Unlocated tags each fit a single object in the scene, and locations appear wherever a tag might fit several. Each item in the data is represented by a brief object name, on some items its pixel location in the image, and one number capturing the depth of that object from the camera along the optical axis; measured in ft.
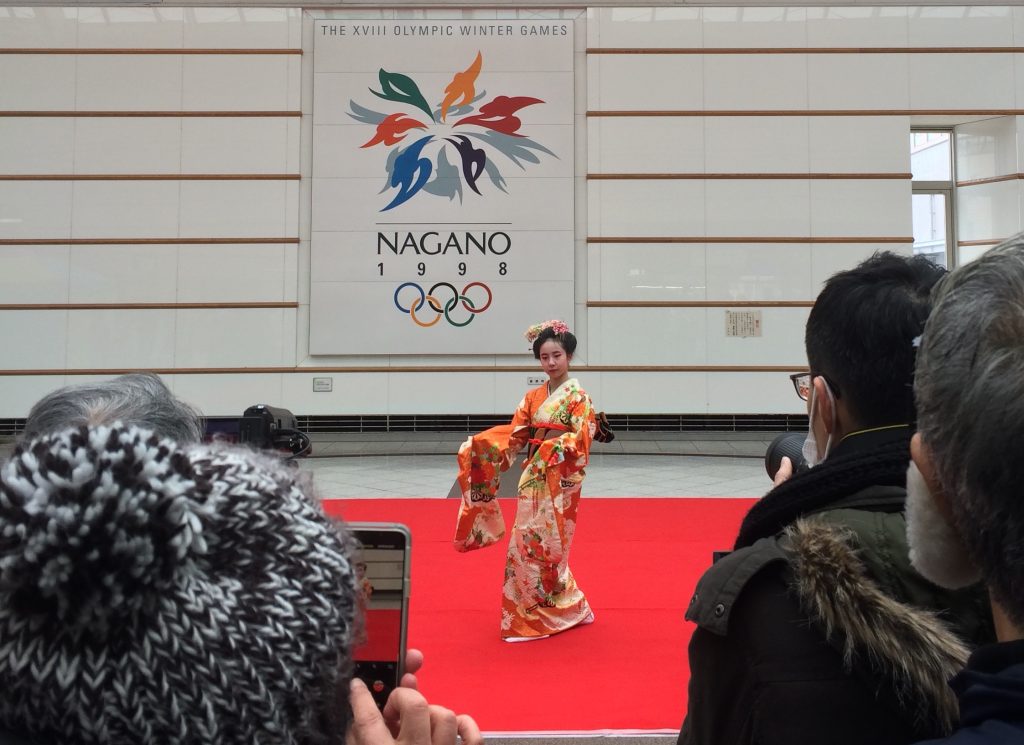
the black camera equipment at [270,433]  5.96
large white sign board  29.76
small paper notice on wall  29.94
